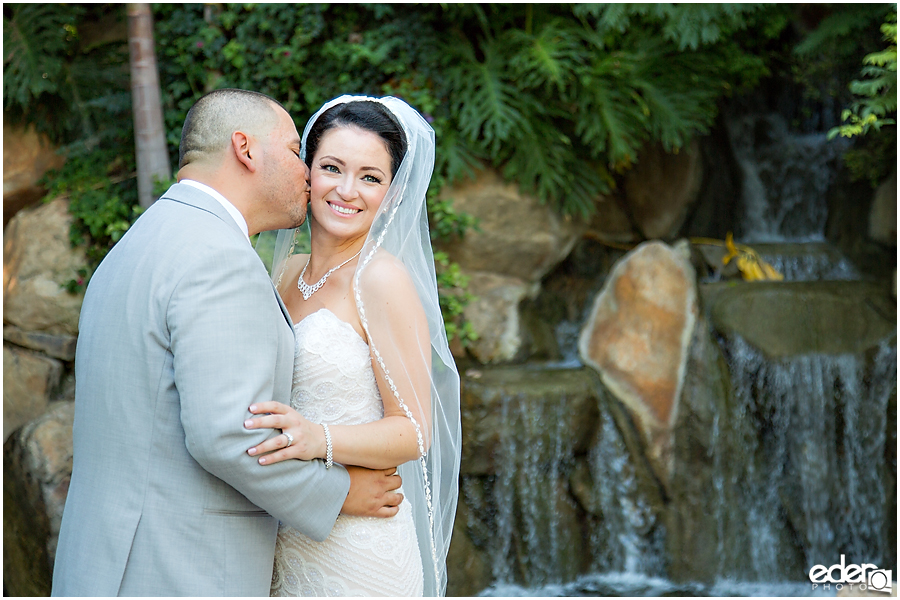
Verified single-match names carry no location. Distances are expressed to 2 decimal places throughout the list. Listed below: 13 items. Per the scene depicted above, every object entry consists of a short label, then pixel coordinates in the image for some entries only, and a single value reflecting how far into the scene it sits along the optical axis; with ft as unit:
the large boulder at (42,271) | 17.28
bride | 6.81
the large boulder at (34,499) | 14.25
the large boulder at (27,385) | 16.99
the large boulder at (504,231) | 19.49
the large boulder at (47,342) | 17.19
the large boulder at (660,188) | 23.17
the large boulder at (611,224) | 22.45
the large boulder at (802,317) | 17.01
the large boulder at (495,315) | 18.98
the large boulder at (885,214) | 20.97
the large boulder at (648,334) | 17.06
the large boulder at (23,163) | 18.83
